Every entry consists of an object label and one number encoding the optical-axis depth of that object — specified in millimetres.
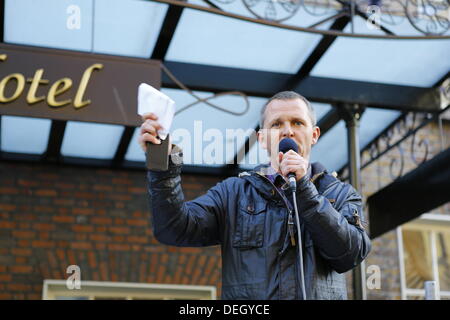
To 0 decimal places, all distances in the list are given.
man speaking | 2195
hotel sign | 5312
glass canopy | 5723
